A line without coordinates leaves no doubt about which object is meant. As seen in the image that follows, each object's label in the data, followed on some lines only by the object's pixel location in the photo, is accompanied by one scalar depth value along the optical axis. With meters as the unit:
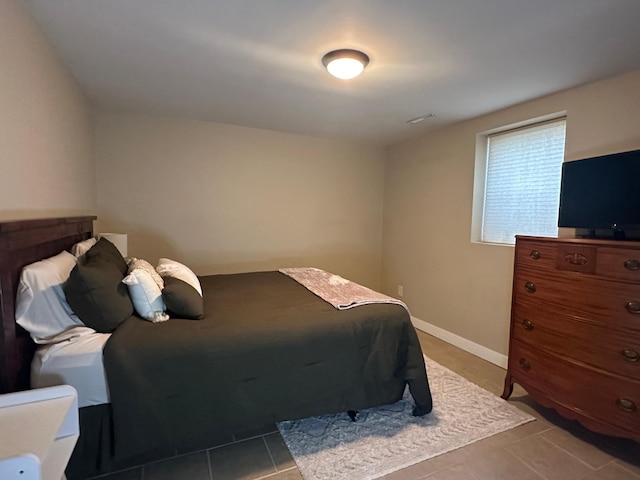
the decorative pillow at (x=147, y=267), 1.93
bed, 1.42
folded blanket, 2.16
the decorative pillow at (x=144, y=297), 1.74
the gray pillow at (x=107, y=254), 1.80
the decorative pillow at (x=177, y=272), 2.13
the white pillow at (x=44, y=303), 1.34
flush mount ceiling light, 1.88
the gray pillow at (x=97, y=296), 1.47
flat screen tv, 1.85
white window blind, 2.57
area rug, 1.68
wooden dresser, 1.65
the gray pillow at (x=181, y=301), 1.78
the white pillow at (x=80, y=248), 2.01
